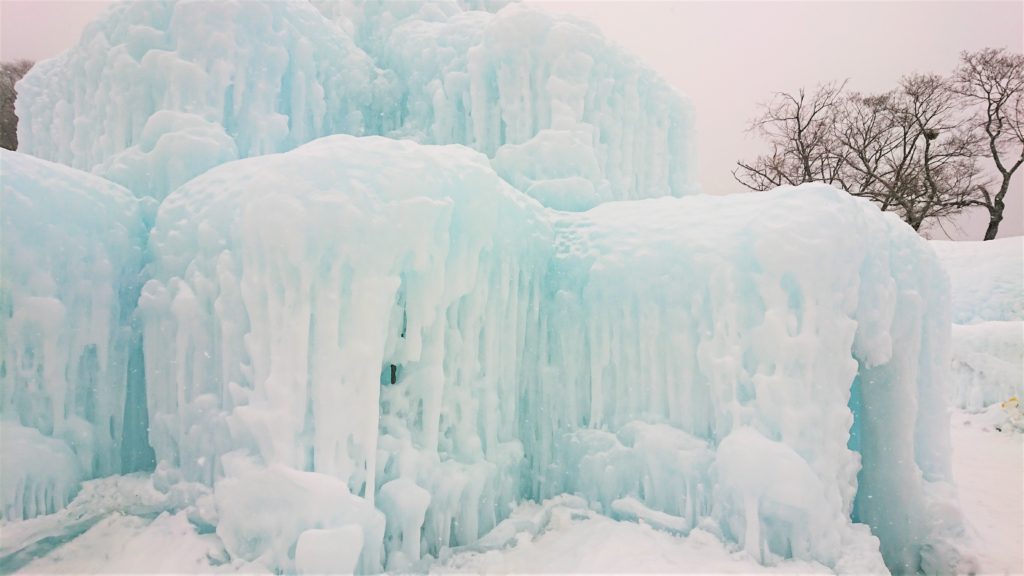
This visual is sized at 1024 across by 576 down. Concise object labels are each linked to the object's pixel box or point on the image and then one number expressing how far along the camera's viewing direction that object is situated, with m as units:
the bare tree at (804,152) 20.58
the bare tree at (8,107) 13.15
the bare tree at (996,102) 17.03
